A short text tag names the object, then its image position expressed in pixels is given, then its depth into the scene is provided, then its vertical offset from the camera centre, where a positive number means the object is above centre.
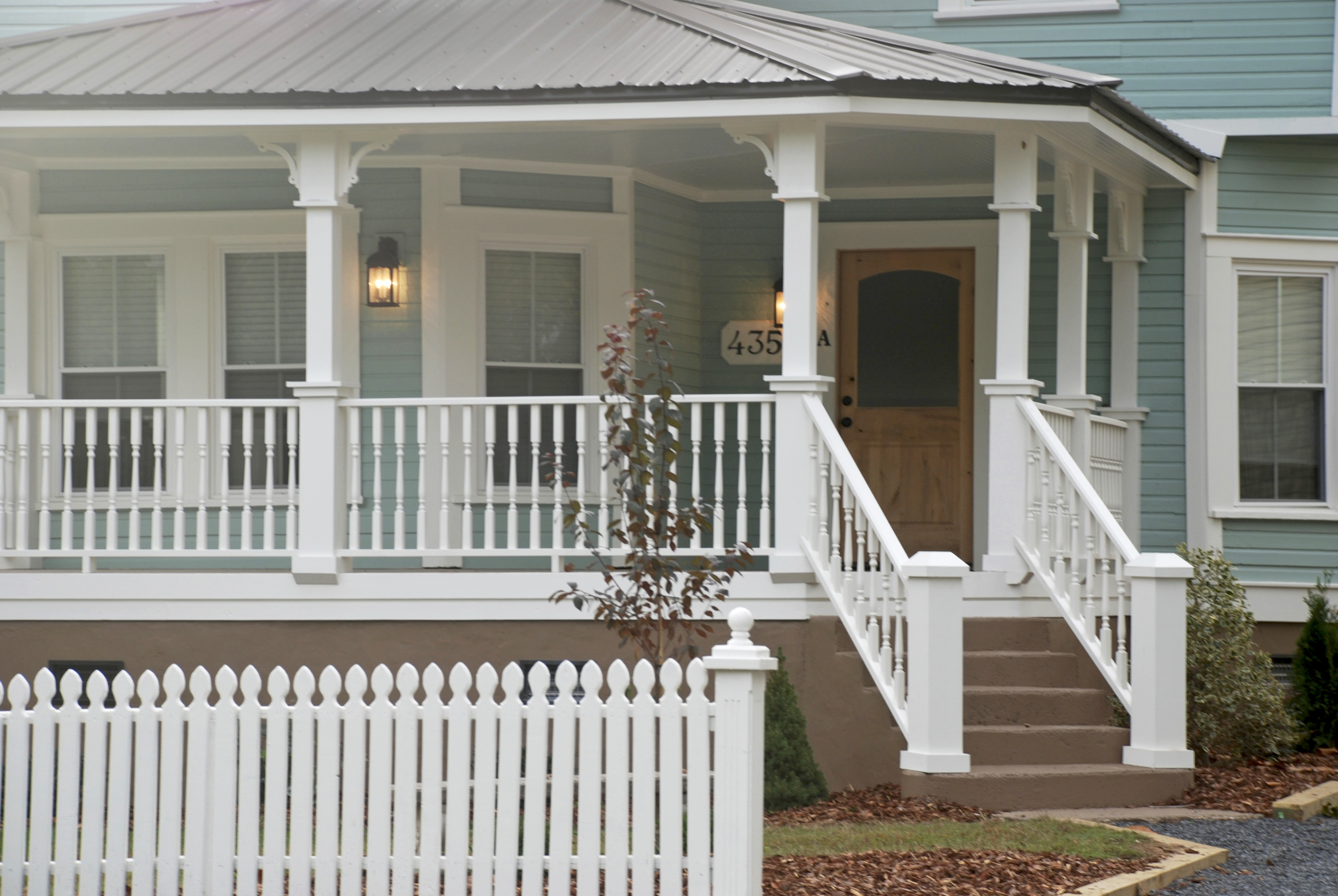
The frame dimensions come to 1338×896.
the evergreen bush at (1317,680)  17.61 -1.51
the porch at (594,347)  14.98 +0.57
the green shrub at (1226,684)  15.78 -1.38
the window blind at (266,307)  19.31 +0.83
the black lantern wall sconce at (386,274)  18.86 +1.02
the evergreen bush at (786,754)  13.90 -1.54
